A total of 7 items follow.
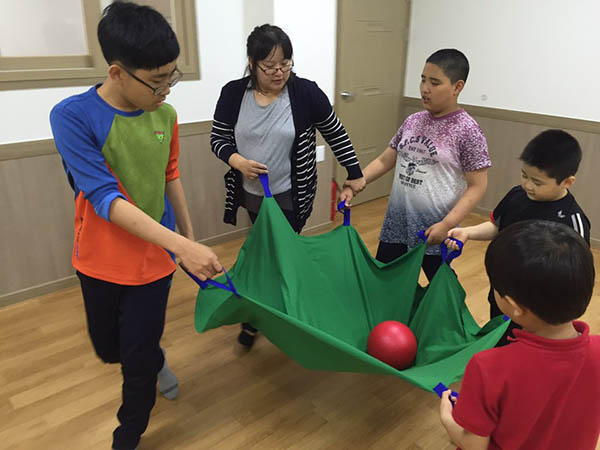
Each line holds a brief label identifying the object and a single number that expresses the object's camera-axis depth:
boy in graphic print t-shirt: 1.66
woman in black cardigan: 1.83
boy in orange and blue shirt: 1.14
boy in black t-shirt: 1.40
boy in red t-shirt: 0.76
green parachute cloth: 1.43
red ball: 1.66
